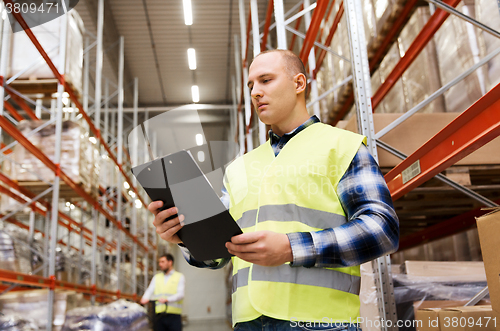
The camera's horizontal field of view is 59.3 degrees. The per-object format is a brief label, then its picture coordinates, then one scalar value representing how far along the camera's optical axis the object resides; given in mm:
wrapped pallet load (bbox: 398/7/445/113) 5398
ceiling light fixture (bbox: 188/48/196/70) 14539
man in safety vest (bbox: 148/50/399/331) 1252
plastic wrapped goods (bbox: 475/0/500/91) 4172
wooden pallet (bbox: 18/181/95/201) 7277
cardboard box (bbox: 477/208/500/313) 2010
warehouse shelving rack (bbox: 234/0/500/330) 2070
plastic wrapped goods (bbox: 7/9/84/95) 6766
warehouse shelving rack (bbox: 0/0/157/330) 5547
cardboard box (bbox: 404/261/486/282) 3962
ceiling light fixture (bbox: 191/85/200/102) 16781
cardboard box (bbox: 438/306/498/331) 2461
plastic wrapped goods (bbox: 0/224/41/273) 6191
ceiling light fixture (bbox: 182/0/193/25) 11915
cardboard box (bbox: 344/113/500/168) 3609
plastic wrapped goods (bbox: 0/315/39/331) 4802
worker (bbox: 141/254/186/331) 7425
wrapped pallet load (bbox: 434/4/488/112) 4477
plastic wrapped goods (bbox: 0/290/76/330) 5871
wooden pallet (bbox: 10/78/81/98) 7004
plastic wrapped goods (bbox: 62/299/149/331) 4715
